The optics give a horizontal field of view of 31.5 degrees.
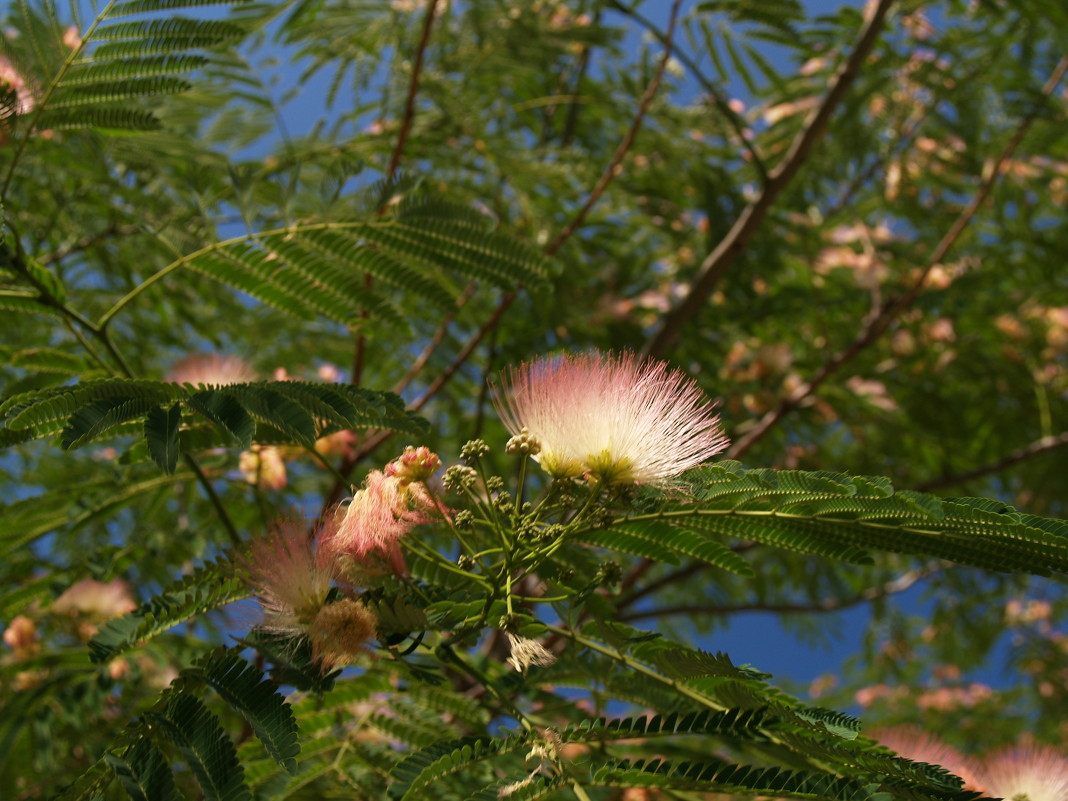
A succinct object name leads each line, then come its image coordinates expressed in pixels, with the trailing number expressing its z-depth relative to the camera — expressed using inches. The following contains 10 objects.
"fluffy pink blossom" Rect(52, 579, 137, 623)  29.8
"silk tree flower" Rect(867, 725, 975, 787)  20.8
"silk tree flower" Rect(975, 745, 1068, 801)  20.6
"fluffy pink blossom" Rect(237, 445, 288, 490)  23.1
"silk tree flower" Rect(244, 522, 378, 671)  17.4
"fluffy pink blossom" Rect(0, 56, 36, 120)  20.4
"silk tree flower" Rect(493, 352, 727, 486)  17.2
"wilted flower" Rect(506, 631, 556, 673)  16.8
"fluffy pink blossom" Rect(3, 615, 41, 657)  29.3
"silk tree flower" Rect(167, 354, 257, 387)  23.2
